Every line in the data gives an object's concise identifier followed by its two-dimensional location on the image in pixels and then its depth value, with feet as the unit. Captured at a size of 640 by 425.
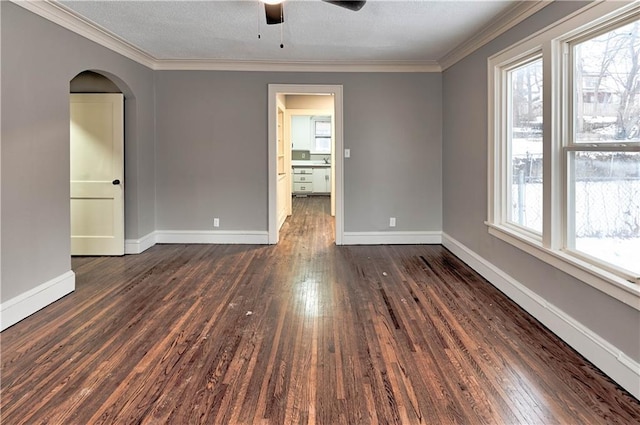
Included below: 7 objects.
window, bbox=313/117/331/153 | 40.15
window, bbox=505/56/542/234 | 10.73
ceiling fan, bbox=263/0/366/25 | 8.67
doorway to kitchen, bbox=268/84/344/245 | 18.12
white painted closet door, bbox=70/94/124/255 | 15.85
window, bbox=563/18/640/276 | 7.55
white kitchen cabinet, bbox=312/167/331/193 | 39.19
